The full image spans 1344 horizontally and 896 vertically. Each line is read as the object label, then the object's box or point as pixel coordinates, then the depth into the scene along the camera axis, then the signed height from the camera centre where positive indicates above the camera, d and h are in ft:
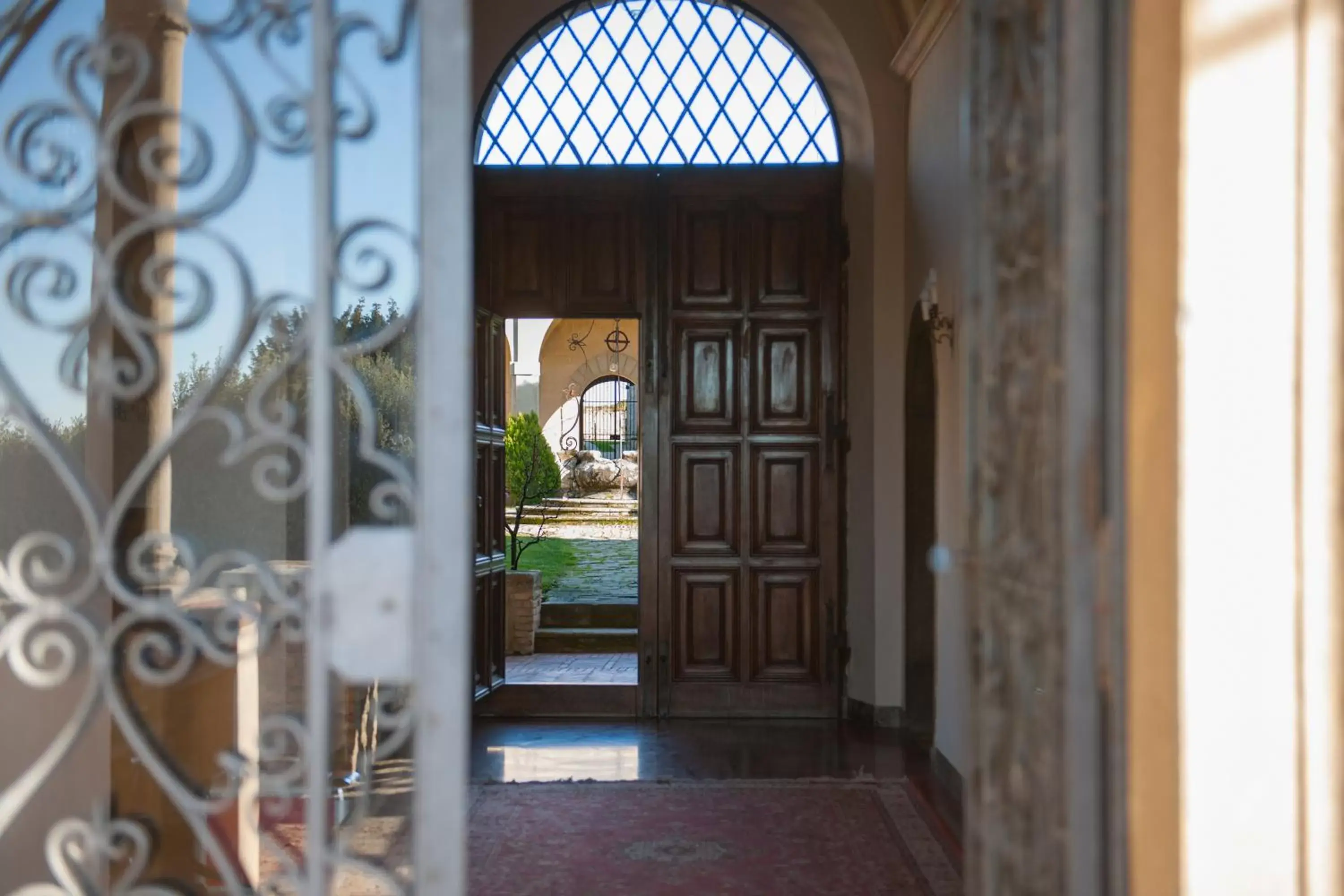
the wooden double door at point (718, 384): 22.70 +1.26
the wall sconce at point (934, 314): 17.85 +2.10
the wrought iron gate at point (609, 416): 78.43 +2.28
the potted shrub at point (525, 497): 30.48 -1.80
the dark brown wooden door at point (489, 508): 22.45 -1.20
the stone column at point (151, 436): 8.84 +0.10
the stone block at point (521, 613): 30.35 -4.29
